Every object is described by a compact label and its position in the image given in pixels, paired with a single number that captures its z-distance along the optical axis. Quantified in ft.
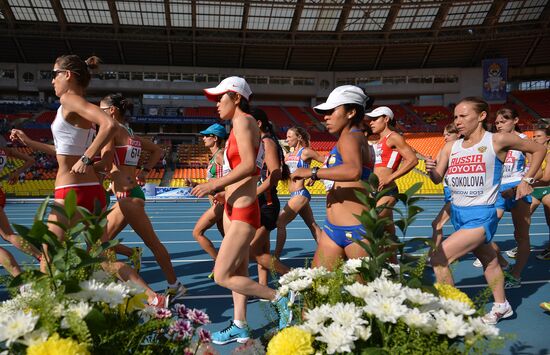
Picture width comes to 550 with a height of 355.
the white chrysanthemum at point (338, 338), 4.01
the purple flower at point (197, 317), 4.96
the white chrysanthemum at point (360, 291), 4.56
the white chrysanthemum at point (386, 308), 4.10
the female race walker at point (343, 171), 9.90
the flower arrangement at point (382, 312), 4.14
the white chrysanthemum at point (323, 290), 5.13
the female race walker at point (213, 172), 16.98
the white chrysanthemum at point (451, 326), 4.08
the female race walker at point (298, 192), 19.52
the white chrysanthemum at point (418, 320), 4.13
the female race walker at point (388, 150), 15.44
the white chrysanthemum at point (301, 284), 5.27
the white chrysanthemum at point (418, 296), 4.43
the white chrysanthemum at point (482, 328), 4.23
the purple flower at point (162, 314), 4.68
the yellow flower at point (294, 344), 4.36
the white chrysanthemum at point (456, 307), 4.47
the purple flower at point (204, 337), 4.77
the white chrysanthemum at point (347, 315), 4.19
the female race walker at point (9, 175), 14.56
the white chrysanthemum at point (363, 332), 4.13
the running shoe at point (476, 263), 20.02
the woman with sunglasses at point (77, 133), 9.87
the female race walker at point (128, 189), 13.61
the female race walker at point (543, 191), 19.57
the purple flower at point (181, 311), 5.02
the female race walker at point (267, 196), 12.85
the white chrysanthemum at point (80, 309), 3.78
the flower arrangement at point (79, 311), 3.69
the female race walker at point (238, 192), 9.82
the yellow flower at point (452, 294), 5.14
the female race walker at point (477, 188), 11.51
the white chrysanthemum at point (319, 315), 4.43
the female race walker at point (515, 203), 16.29
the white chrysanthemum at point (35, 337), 3.67
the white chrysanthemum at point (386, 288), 4.47
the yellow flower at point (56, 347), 3.53
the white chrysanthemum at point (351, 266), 5.80
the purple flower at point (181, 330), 4.58
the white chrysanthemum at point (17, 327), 3.56
